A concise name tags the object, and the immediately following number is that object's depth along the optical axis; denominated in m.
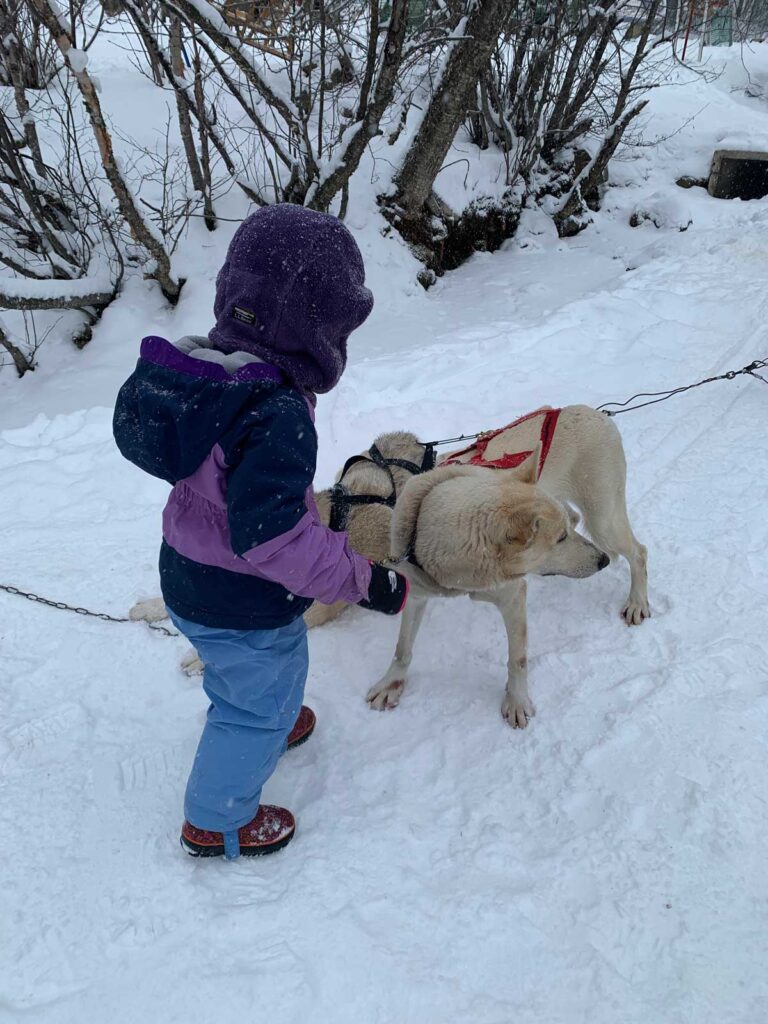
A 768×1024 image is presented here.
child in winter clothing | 1.56
